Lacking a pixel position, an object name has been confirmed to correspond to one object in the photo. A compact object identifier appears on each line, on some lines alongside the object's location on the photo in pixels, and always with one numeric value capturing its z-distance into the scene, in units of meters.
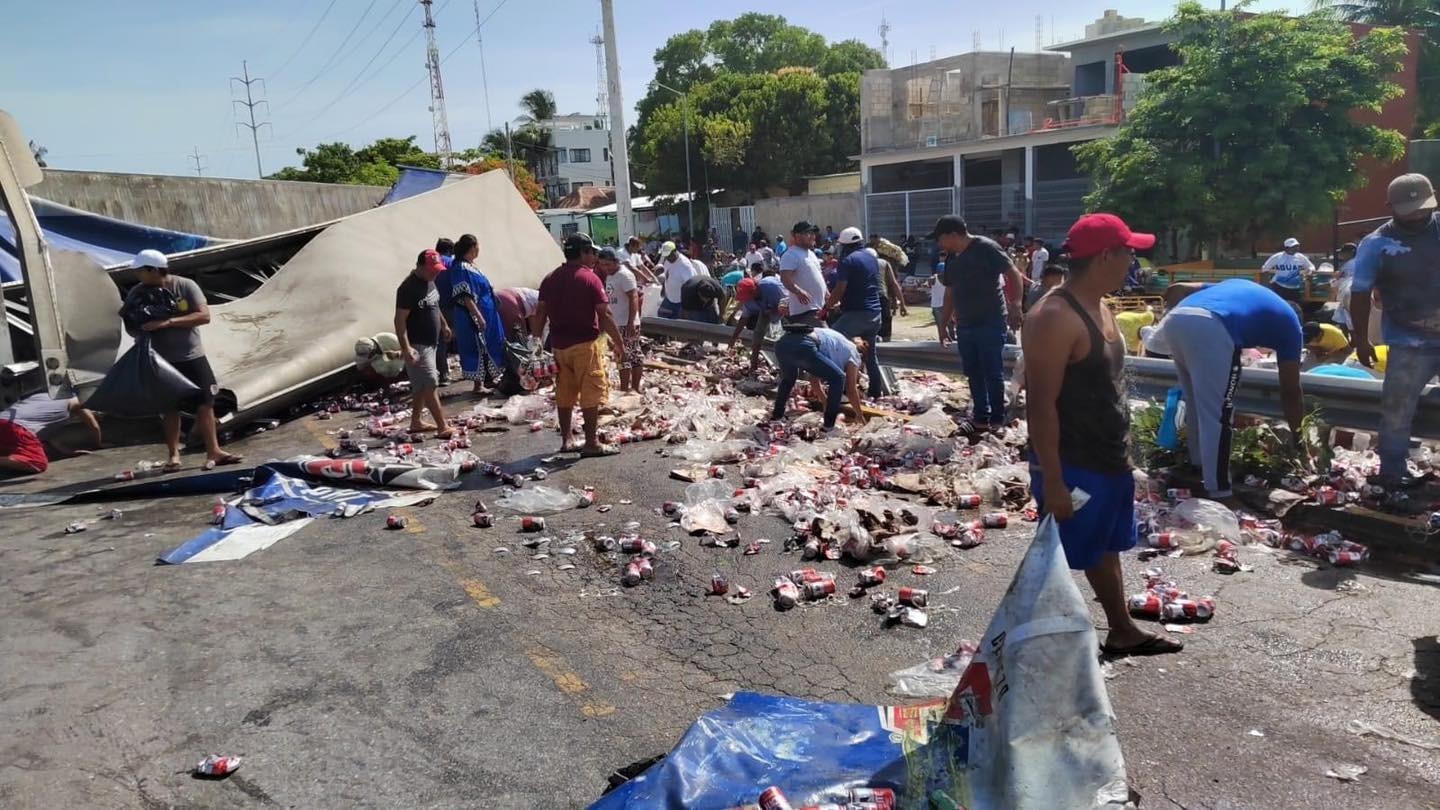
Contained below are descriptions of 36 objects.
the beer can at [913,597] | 4.42
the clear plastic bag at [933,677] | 3.66
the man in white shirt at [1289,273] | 13.70
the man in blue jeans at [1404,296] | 5.34
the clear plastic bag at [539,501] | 6.36
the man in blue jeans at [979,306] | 7.44
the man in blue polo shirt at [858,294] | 8.67
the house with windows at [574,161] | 79.44
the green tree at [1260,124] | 19.97
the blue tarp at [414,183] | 16.09
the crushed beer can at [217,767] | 3.28
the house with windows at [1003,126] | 27.56
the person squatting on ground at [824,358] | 7.71
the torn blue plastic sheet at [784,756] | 2.73
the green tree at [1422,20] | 28.91
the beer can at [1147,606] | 4.19
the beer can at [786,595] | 4.56
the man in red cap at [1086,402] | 3.39
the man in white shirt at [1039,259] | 18.00
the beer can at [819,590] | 4.63
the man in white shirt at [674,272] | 13.45
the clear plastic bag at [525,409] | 9.22
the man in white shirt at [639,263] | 14.59
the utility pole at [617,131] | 24.53
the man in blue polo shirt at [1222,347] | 5.44
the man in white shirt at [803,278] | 9.02
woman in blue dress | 9.91
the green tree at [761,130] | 46.28
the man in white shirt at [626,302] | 10.76
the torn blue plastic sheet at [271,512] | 5.77
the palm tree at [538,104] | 81.31
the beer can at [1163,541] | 5.00
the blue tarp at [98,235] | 12.80
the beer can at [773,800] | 2.62
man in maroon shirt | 7.48
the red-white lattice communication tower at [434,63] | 53.31
